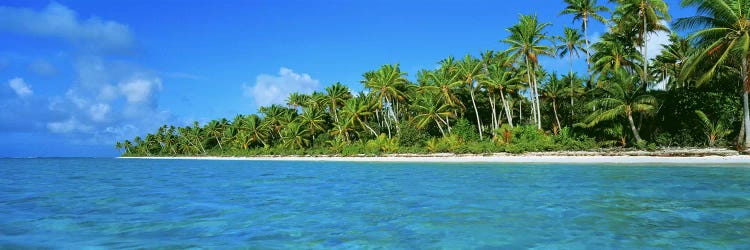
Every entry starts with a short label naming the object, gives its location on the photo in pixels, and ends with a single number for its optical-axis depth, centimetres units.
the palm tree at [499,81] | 4381
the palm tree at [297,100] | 7506
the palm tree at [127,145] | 12109
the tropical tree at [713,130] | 2981
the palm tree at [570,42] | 4678
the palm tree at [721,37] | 2475
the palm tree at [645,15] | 3544
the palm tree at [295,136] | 6738
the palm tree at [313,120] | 6600
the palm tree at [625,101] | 3256
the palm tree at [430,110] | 4845
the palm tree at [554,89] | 4456
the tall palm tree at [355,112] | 5711
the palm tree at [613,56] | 4003
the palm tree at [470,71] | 4672
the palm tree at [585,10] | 4250
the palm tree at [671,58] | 4041
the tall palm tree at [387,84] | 5288
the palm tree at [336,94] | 6481
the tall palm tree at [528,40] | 4116
